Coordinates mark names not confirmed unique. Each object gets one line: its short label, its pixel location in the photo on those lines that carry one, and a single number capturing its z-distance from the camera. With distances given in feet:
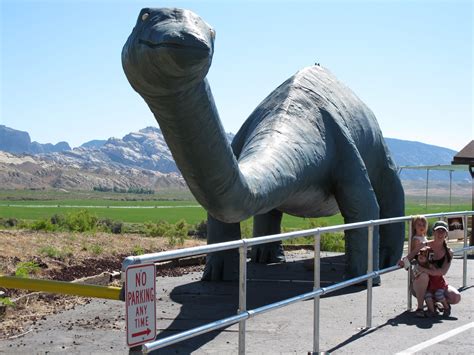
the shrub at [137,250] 47.48
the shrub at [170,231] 57.23
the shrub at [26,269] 30.66
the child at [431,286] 27.73
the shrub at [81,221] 61.61
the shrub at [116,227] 78.80
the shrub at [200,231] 78.35
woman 27.73
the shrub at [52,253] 40.88
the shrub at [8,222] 82.95
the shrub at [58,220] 70.69
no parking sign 13.30
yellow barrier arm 14.85
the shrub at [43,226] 56.80
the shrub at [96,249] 45.03
